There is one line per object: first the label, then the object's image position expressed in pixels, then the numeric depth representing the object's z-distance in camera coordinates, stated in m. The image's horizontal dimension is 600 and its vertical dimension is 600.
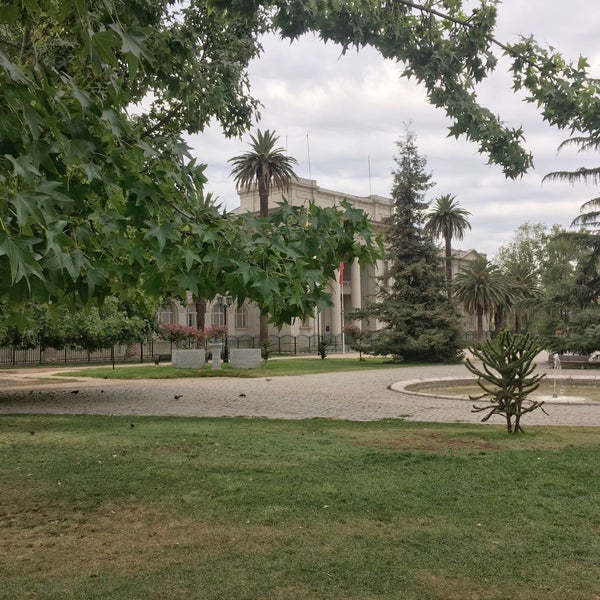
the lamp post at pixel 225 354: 36.28
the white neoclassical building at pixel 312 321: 56.84
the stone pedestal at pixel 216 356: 29.13
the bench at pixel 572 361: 32.94
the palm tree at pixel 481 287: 48.72
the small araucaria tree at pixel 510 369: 9.24
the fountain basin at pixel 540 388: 16.28
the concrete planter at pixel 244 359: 30.03
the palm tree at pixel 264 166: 46.16
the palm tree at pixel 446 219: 55.62
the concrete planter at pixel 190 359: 30.35
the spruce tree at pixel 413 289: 37.69
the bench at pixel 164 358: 43.84
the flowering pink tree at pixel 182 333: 36.09
